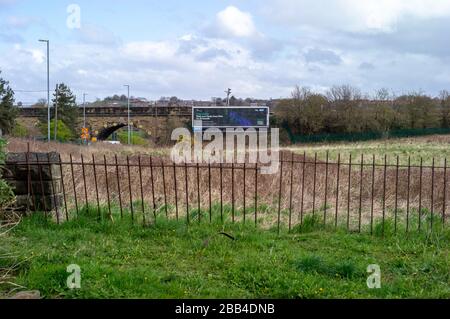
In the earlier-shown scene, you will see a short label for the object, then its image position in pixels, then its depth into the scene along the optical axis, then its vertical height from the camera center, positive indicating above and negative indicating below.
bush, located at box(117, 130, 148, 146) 55.88 -2.63
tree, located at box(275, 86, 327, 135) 57.59 +0.75
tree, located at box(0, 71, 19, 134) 46.72 +0.89
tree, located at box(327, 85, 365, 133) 56.67 +0.77
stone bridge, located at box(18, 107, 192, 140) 60.56 +0.01
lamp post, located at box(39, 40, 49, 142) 38.67 +3.24
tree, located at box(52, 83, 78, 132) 61.28 +1.45
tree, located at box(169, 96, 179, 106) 64.88 +2.70
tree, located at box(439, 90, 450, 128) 58.97 +0.73
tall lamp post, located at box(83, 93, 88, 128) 61.53 +0.04
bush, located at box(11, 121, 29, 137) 50.75 -1.37
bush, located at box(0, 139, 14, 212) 5.62 -0.98
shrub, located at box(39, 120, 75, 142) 53.03 -1.61
